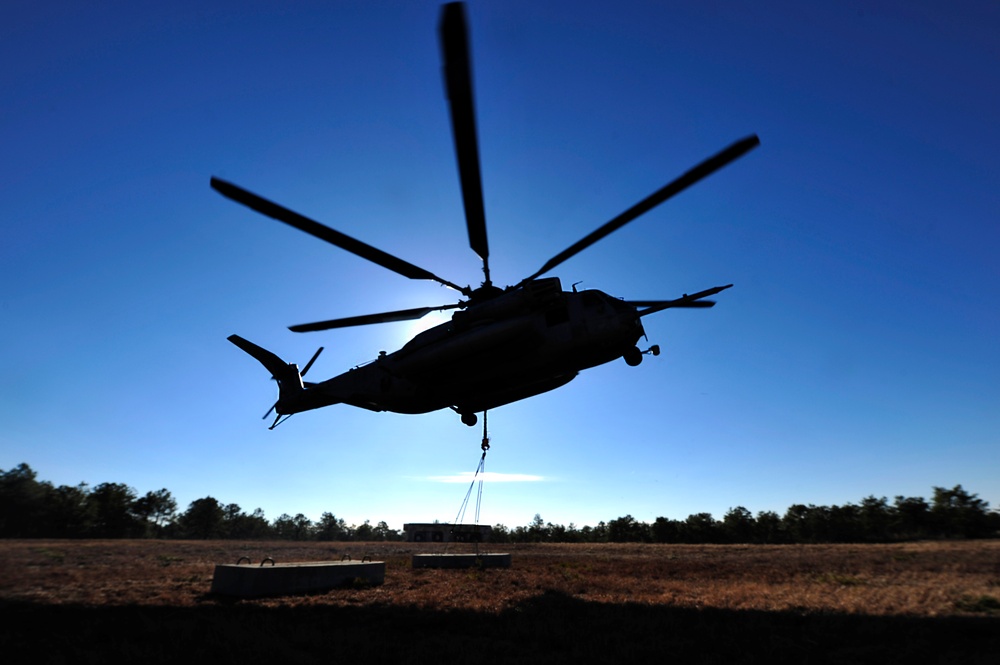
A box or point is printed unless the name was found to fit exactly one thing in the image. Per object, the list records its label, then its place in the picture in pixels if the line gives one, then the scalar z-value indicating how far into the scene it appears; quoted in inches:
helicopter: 439.5
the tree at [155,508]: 3540.8
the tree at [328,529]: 6691.9
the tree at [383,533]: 6773.1
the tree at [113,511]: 3065.9
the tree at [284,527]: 6401.6
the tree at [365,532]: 7126.0
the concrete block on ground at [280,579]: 607.8
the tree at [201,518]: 4424.2
